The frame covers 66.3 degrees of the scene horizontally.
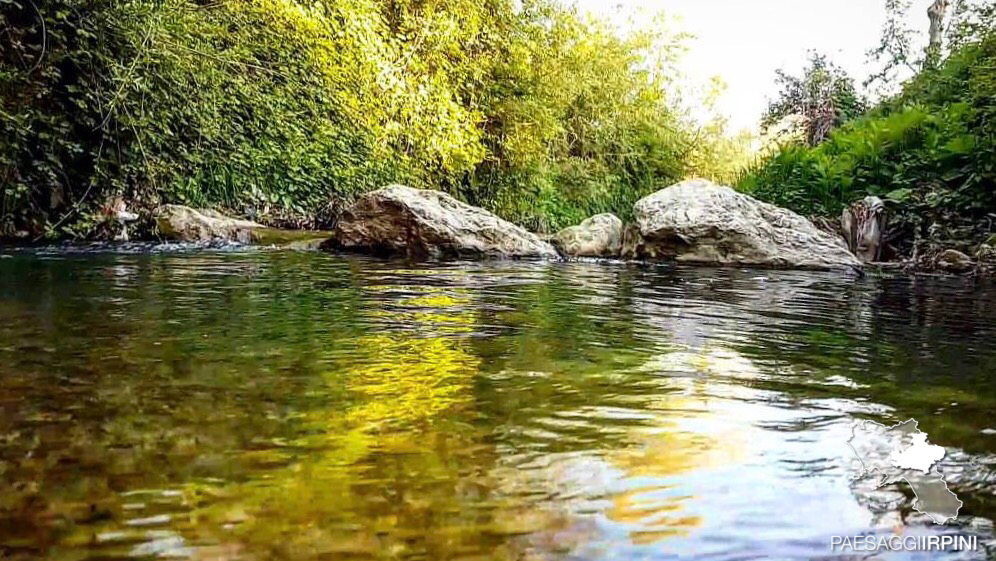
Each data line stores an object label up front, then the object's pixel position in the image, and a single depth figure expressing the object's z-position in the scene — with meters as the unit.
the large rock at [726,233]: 8.27
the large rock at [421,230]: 8.57
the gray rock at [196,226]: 8.95
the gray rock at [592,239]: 9.83
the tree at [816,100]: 15.47
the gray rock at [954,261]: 7.61
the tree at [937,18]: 13.98
